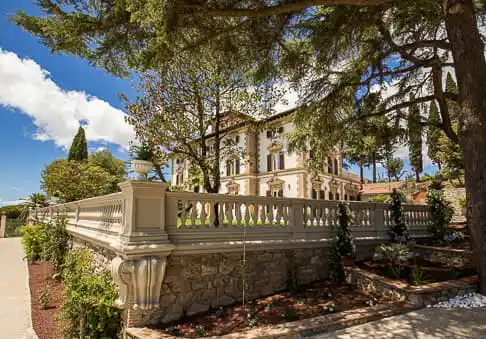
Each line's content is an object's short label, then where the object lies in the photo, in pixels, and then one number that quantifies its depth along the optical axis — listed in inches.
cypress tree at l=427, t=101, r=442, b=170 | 309.2
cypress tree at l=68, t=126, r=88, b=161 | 1330.0
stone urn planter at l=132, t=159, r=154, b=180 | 172.6
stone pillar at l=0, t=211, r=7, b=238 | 828.3
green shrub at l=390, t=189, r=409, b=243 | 302.7
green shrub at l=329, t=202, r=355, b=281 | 241.5
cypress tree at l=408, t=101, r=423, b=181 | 319.6
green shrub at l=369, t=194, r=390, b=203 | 884.0
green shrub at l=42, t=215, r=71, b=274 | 362.0
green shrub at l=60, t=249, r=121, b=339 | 177.2
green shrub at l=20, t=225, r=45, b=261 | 442.0
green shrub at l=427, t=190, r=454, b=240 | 354.0
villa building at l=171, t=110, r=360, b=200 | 1016.9
